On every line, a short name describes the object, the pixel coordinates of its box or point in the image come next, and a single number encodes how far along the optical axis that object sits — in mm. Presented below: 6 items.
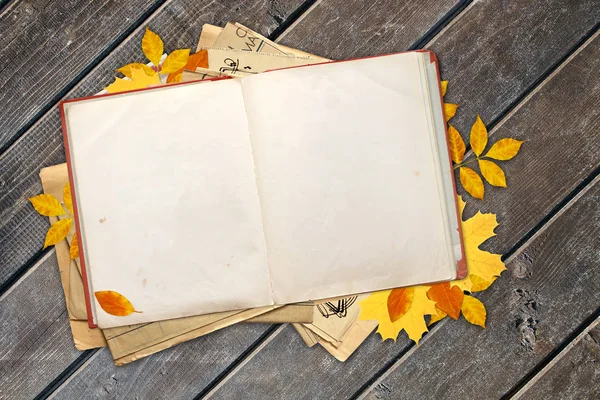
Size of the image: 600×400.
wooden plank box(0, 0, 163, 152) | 630
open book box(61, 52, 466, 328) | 594
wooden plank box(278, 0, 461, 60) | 628
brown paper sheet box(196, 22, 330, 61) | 625
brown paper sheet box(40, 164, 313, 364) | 614
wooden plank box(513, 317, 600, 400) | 629
